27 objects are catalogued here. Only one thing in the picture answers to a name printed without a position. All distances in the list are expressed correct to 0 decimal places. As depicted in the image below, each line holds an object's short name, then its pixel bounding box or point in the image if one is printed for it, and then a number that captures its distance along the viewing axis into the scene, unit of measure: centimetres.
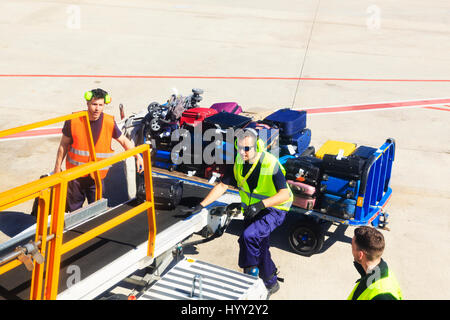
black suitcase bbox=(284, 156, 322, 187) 664
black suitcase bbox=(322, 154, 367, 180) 644
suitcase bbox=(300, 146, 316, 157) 779
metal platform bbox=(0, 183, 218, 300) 450
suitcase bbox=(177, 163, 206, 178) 740
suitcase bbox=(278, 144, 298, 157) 759
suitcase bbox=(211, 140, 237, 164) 707
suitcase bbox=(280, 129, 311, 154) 766
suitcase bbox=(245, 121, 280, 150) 715
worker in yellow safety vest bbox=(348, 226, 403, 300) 339
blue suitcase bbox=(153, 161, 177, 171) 754
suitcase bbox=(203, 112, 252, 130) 720
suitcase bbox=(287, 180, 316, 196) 658
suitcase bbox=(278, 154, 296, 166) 737
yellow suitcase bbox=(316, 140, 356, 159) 728
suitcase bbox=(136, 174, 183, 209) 620
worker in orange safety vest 611
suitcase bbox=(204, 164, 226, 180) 729
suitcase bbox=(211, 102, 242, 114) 830
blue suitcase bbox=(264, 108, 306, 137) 755
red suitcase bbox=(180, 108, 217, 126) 748
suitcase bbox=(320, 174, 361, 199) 645
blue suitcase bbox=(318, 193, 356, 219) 650
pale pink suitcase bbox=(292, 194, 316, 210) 663
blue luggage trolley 647
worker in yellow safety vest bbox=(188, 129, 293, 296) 557
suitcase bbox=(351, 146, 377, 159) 704
